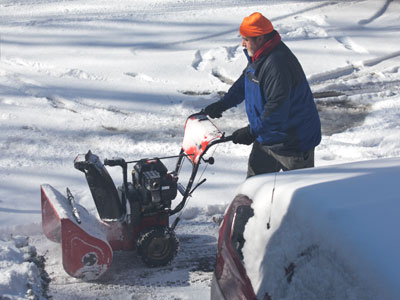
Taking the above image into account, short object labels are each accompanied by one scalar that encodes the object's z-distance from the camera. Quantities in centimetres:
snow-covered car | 434
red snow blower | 770
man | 782
